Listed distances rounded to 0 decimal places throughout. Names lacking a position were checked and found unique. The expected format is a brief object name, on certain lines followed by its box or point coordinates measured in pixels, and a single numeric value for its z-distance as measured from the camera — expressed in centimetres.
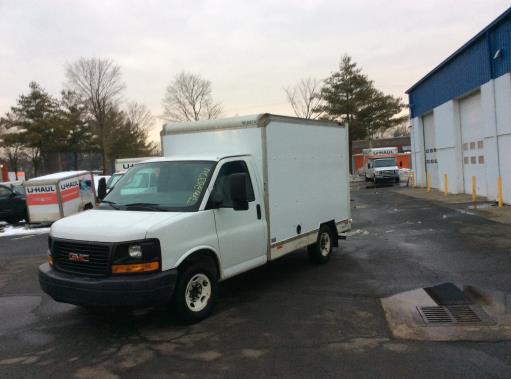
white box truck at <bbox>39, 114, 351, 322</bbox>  499
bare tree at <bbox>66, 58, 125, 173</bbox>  4984
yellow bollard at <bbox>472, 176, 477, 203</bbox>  1810
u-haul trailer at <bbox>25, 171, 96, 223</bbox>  1638
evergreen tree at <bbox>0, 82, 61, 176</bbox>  4716
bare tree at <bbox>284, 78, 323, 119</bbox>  5518
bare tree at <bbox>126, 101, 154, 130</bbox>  6698
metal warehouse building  1652
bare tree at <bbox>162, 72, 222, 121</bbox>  5903
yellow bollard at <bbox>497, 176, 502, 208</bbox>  1596
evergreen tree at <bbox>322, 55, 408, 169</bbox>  5278
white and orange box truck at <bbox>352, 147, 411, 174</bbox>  3883
